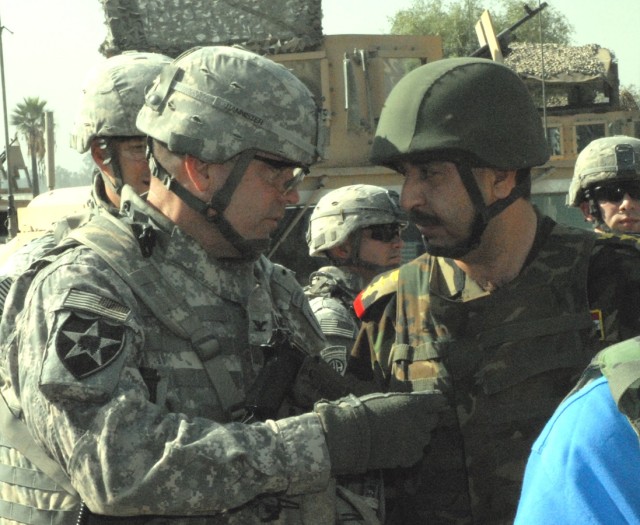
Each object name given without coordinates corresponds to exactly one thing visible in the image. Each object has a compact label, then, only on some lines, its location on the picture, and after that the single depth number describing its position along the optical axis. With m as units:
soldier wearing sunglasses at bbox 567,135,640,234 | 6.18
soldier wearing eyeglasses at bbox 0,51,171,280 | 3.96
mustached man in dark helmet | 2.96
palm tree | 46.44
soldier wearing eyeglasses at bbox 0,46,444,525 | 2.48
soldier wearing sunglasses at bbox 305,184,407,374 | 5.67
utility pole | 10.66
